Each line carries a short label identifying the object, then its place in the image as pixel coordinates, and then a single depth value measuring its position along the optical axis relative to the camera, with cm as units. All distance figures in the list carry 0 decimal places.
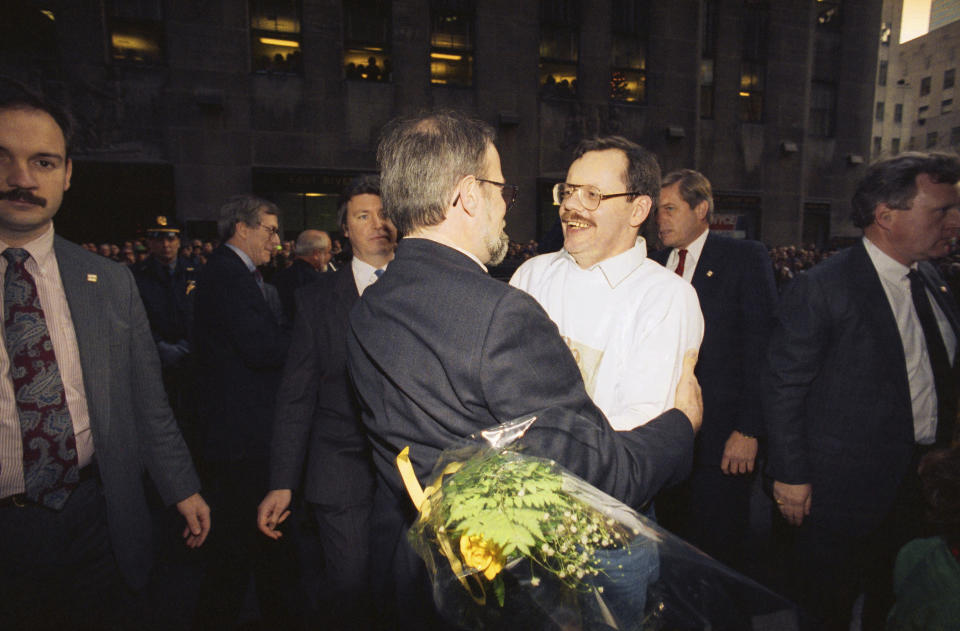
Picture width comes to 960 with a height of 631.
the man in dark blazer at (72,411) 166
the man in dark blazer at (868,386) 229
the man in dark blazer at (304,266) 514
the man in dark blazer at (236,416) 264
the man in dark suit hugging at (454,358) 113
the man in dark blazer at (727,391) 305
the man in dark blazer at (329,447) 239
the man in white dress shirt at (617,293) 167
